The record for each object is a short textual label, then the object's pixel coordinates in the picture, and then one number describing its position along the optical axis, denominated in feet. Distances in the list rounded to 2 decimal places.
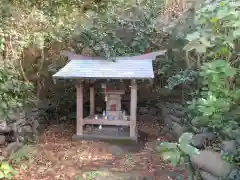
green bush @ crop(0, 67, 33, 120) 19.40
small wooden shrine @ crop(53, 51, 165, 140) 21.97
